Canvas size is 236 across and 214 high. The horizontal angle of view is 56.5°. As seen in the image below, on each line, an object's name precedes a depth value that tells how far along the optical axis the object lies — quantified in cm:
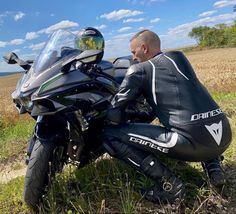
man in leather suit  173
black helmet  211
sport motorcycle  171
